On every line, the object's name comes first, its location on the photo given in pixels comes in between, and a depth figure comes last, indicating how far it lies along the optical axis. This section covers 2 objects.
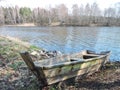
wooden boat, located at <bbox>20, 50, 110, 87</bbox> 3.03
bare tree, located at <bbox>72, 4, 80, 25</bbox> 34.99
